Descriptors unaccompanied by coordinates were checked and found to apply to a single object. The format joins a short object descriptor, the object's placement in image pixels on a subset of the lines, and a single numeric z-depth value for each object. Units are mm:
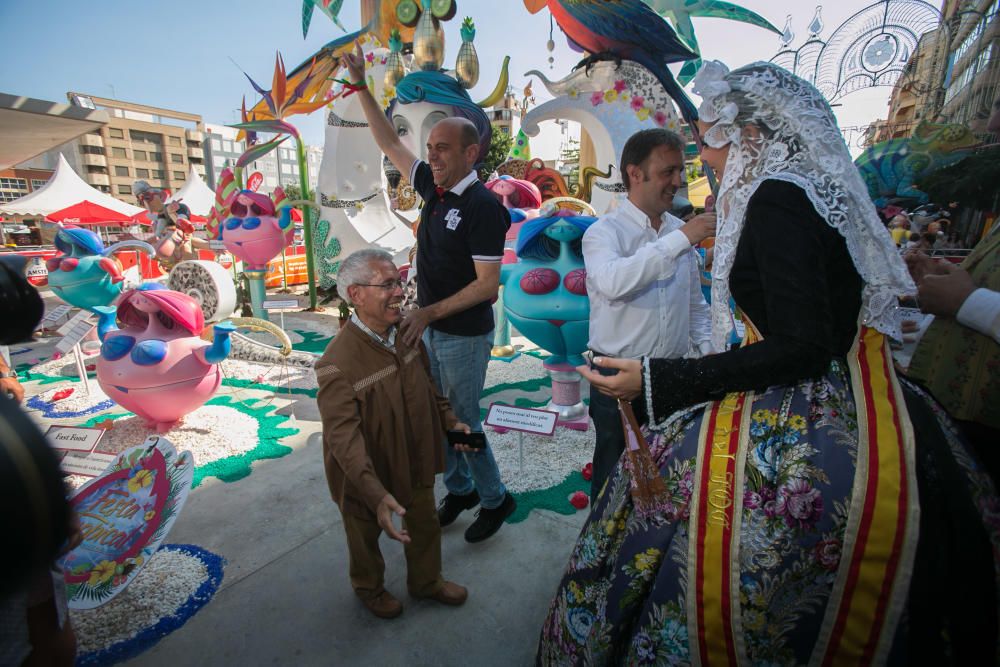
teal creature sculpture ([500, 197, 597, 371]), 3119
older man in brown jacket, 1614
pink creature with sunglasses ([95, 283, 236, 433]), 3111
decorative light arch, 9477
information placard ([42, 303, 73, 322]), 3878
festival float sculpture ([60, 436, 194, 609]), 1726
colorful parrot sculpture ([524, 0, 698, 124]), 4309
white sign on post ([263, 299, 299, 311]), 4980
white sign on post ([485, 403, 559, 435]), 2600
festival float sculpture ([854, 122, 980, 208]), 10250
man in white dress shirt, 1781
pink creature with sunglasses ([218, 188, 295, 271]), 6148
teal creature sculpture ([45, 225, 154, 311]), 4672
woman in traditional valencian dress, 980
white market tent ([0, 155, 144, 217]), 14336
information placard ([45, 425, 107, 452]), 2238
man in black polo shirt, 2061
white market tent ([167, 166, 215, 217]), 17484
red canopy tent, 14859
